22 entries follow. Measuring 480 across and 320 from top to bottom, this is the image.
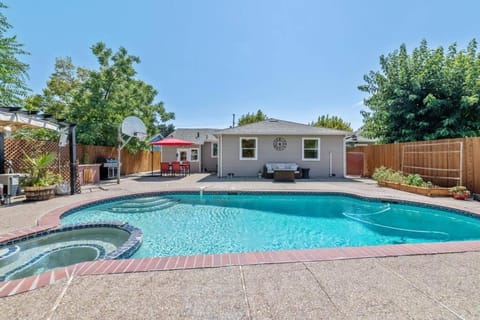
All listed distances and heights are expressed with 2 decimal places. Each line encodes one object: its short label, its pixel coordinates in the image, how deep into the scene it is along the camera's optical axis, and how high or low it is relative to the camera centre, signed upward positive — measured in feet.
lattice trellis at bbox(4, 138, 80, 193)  28.22 +1.17
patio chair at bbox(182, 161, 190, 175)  53.36 -1.53
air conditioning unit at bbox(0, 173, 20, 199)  24.44 -2.17
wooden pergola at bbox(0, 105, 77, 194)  21.83 +4.01
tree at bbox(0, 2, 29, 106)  31.19 +12.92
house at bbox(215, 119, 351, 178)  48.14 +1.63
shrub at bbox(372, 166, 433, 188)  30.96 -2.75
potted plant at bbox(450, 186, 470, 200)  25.75 -3.82
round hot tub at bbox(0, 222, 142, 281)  11.87 -5.12
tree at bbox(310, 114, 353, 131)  107.45 +17.01
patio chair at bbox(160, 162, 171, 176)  52.60 -1.48
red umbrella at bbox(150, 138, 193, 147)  48.57 +3.58
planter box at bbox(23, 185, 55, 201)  23.97 -3.28
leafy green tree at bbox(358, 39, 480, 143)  39.14 +11.21
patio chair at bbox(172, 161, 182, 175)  51.26 -1.45
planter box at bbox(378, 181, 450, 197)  27.32 -3.91
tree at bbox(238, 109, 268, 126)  109.50 +19.89
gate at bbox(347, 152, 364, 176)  51.57 -0.92
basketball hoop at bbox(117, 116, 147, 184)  41.68 +6.00
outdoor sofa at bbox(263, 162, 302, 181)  45.91 -1.66
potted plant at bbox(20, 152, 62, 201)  24.22 -2.09
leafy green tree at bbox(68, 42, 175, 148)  45.47 +12.54
